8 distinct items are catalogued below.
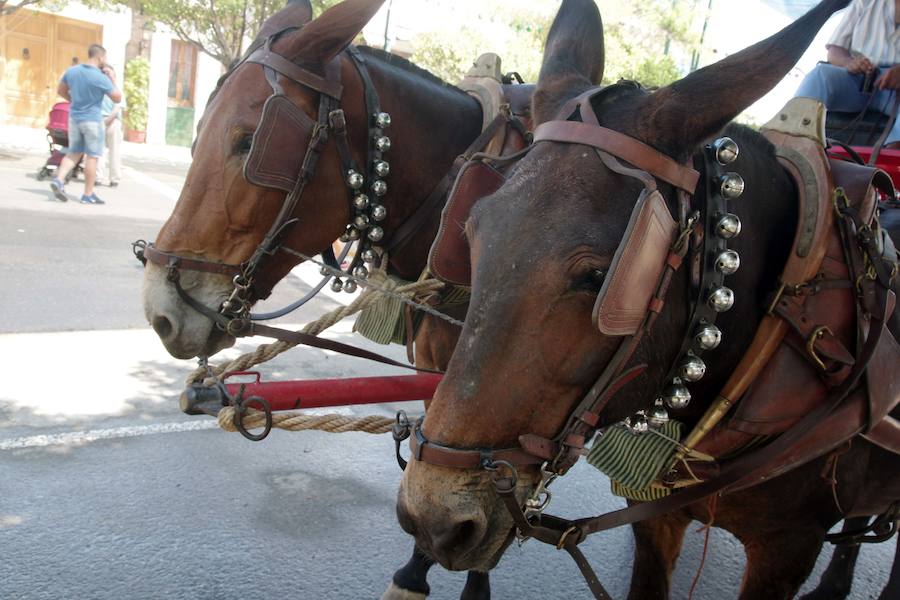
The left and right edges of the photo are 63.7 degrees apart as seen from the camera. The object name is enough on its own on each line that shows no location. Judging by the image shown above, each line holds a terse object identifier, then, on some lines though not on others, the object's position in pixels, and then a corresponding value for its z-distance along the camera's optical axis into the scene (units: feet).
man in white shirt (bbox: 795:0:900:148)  11.68
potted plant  73.20
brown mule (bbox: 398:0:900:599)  4.62
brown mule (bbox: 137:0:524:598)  7.92
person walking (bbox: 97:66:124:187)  41.19
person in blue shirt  36.77
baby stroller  40.91
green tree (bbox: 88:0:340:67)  55.21
